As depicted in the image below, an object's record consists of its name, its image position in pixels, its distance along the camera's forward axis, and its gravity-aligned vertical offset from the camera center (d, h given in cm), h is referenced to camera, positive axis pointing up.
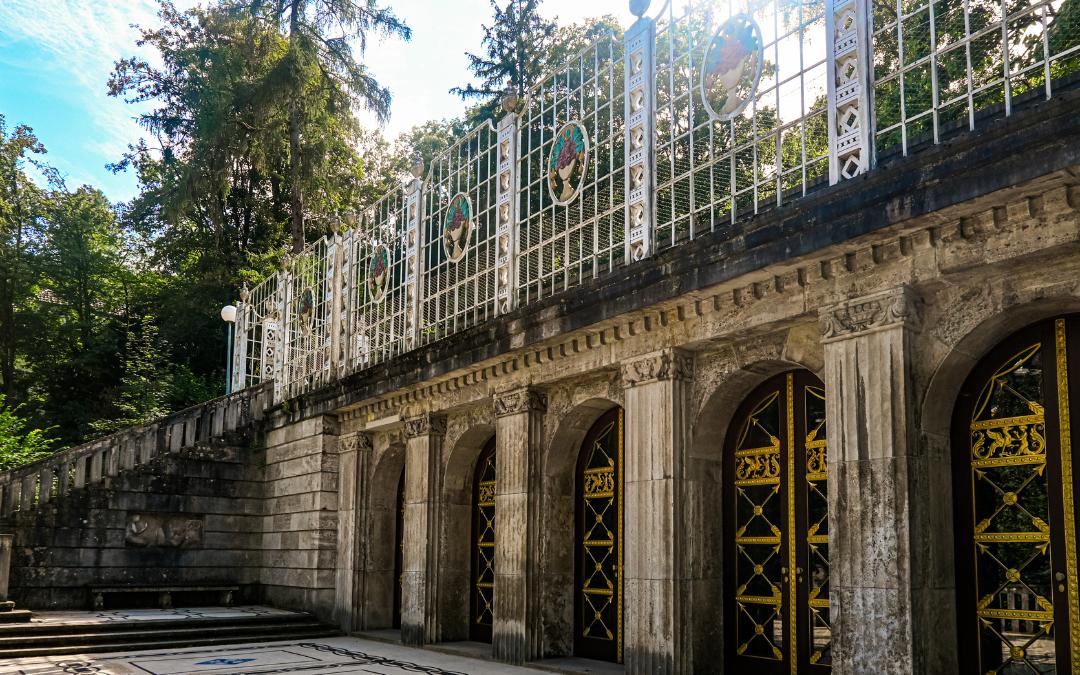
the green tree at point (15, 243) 2994 +707
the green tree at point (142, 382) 2484 +208
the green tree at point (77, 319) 2956 +450
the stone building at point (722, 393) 680 +63
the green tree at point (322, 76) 2647 +1090
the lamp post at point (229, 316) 2136 +321
